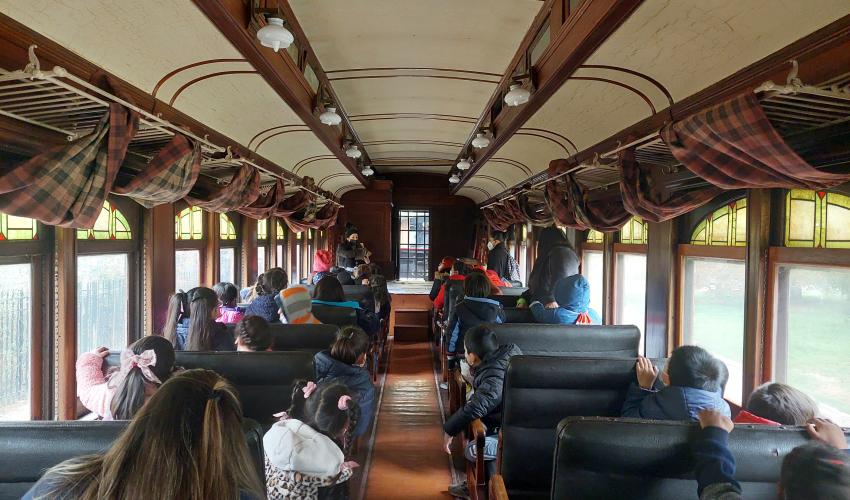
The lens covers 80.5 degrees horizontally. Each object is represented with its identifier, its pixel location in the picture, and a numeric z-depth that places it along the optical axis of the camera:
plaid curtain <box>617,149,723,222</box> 3.08
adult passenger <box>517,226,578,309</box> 4.31
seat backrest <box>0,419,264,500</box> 1.44
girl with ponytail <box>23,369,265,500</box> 0.90
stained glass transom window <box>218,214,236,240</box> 5.77
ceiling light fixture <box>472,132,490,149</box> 5.49
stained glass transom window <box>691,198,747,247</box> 3.21
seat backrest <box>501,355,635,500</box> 2.43
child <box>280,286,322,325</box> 4.05
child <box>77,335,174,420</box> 1.94
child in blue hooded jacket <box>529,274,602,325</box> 3.96
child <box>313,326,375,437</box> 2.86
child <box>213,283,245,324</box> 3.97
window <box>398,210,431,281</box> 12.81
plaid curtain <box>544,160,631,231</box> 4.04
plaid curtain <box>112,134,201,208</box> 2.60
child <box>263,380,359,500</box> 1.94
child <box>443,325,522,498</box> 2.77
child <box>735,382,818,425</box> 1.89
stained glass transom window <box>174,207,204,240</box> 4.64
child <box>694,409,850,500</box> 1.07
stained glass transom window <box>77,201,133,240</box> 3.25
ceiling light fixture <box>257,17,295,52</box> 2.38
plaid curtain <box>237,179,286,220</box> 5.20
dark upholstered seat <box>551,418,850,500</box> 1.54
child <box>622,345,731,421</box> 1.99
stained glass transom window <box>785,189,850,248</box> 2.43
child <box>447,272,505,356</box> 4.28
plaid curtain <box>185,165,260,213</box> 3.80
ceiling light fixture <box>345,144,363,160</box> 6.57
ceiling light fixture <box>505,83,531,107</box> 3.25
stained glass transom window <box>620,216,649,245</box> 4.71
